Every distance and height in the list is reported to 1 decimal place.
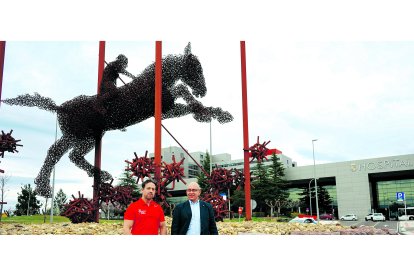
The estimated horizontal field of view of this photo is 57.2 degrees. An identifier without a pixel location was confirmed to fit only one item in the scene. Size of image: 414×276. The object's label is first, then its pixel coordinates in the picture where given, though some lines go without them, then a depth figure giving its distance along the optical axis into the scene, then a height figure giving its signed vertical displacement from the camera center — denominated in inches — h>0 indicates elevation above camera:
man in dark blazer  136.5 -4.9
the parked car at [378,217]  1016.2 -47.2
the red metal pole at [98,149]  343.9 +50.7
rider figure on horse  341.7 +114.0
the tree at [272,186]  1183.4 +48.8
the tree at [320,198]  1372.9 +10.3
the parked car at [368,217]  1065.5 -47.4
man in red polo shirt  135.5 -4.4
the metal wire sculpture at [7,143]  302.4 +49.0
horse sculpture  335.3 +85.2
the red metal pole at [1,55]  302.0 +118.2
